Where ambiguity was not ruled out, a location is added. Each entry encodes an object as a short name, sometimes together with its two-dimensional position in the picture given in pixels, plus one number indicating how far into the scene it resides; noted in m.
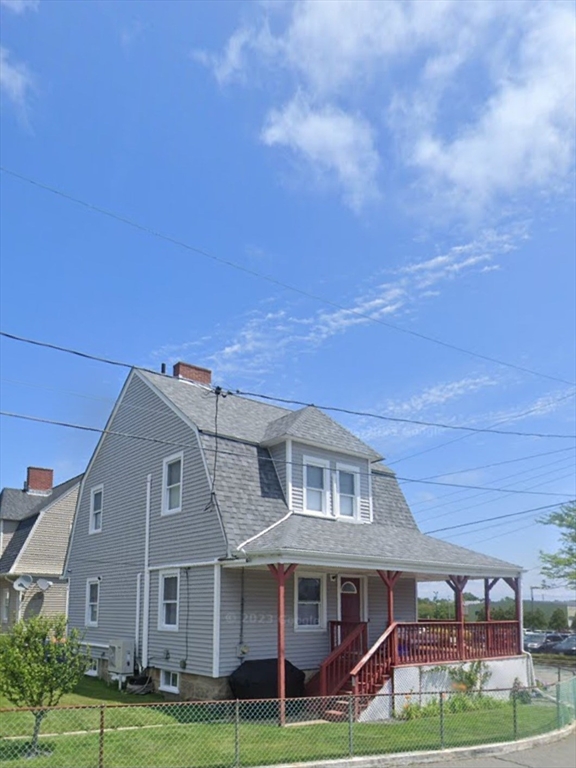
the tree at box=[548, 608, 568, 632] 50.34
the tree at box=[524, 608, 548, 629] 52.16
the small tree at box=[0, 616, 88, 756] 10.21
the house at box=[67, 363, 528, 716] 15.26
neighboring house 30.50
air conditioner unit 17.42
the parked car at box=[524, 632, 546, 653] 38.56
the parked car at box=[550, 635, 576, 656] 35.72
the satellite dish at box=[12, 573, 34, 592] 26.11
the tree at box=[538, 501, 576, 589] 39.16
